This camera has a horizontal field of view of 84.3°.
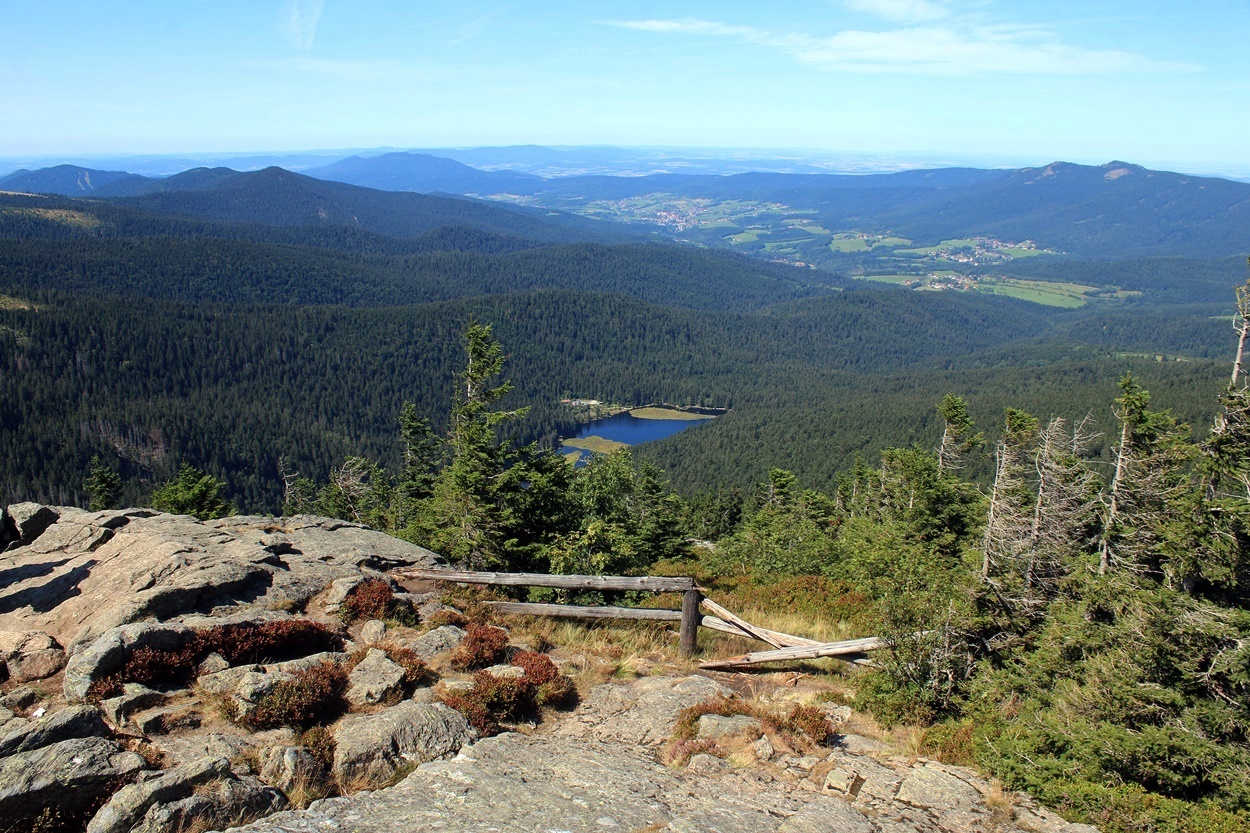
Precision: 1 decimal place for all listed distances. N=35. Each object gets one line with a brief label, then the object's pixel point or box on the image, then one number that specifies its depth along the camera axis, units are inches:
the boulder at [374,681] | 441.1
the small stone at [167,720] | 381.8
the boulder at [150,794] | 295.9
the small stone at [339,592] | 597.0
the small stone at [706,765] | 400.8
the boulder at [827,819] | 338.0
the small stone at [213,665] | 445.2
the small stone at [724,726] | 434.3
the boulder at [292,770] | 346.3
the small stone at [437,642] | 525.0
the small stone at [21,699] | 386.3
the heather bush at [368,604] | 585.3
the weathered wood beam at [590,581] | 572.4
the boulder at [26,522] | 716.0
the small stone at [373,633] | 544.6
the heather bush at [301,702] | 398.6
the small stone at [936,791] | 370.3
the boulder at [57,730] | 327.3
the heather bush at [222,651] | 414.0
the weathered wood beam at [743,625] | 575.8
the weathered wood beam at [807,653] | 535.5
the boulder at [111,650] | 399.9
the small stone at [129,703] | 384.8
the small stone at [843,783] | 380.2
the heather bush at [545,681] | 474.3
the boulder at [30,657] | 433.7
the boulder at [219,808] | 299.7
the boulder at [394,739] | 369.7
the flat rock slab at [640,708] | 449.1
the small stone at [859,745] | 428.1
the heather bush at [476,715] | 425.4
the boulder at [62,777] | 298.0
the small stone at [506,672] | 476.5
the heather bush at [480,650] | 506.9
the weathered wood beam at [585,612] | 594.9
